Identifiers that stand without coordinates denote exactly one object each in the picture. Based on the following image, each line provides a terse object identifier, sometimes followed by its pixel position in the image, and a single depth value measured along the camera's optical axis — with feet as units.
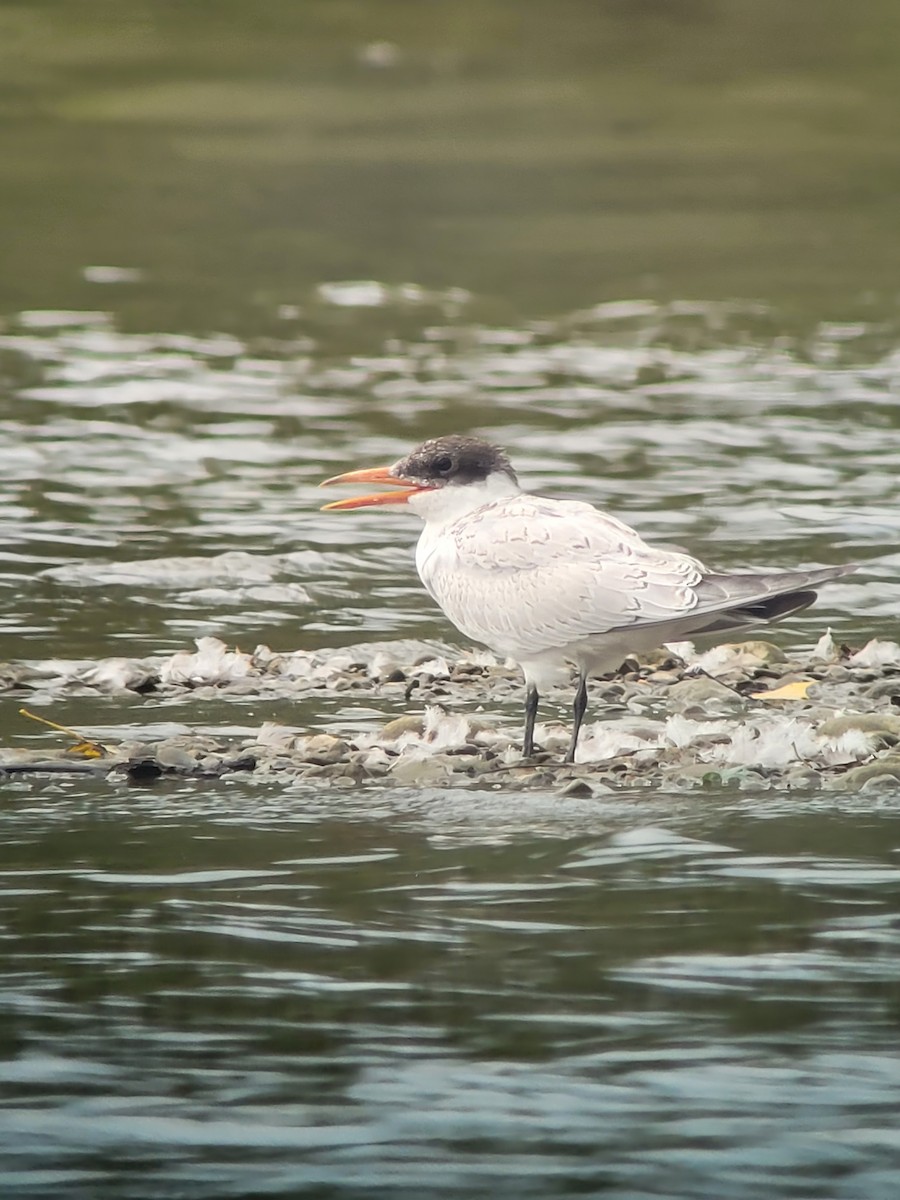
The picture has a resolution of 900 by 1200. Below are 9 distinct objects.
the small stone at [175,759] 51.96
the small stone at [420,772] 50.96
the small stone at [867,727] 52.21
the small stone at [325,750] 52.60
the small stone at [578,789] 49.22
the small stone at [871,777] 49.11
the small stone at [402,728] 55.26
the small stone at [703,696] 59.93
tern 52.44
